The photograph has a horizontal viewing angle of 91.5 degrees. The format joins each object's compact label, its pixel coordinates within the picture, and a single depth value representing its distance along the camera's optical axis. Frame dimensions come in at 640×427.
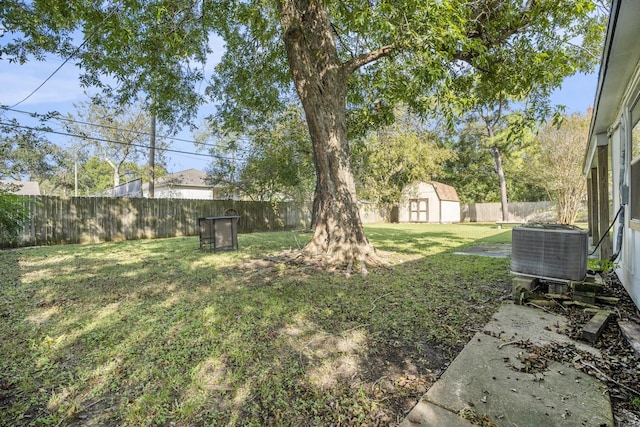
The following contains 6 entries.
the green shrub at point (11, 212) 6.53
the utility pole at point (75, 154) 23.29
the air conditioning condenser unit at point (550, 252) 3.25
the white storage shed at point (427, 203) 23.00
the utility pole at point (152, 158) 14.26
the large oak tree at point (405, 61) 4.20
